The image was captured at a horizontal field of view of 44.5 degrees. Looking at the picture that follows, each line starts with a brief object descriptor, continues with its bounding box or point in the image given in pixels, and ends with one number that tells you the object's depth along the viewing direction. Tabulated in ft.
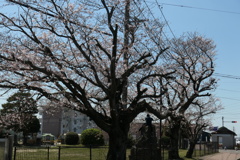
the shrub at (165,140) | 141.99
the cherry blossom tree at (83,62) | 37.58
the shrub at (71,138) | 128.91
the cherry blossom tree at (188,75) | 69.72
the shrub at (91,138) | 104.68
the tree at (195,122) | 91.32
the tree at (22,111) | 38.47
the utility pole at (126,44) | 42.91
